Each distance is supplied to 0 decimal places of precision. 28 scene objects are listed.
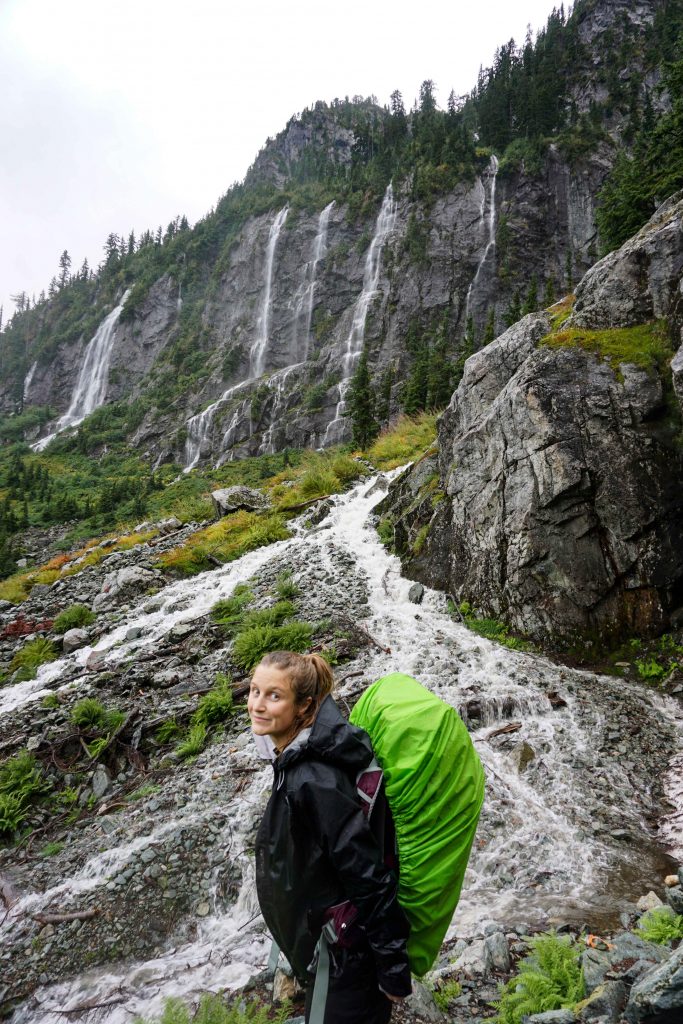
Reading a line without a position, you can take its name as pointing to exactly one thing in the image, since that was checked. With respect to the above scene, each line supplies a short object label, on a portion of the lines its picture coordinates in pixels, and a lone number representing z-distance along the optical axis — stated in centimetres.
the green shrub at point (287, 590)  1091
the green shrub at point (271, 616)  970
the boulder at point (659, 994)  213
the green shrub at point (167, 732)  702
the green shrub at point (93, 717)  725
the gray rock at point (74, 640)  1071
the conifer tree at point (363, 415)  2909
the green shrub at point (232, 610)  1002
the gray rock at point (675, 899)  333
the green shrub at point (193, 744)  666
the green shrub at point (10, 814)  576
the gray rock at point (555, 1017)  259
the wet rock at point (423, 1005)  305
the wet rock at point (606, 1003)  250
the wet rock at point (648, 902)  384
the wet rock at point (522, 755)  592
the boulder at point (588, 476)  813
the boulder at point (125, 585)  1280
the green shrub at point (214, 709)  720
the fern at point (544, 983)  280
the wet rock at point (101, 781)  623
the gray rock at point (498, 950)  341
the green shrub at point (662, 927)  312
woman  196
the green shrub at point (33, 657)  986
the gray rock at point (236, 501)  1952
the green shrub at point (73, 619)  1156
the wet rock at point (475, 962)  342
